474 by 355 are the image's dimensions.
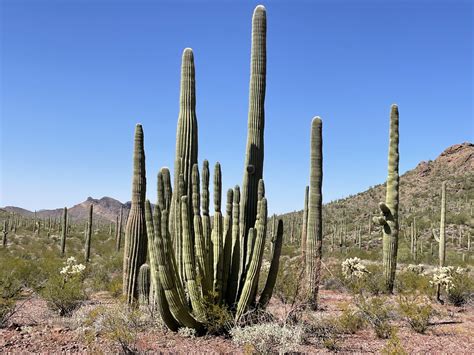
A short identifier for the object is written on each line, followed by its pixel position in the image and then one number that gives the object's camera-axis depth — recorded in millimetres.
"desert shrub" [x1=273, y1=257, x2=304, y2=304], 11453
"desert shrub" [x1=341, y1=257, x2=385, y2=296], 13656
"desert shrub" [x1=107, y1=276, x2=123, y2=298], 13254
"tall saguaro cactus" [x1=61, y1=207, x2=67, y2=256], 27856
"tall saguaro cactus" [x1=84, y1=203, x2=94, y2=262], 24773
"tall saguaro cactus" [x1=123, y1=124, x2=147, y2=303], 11867
